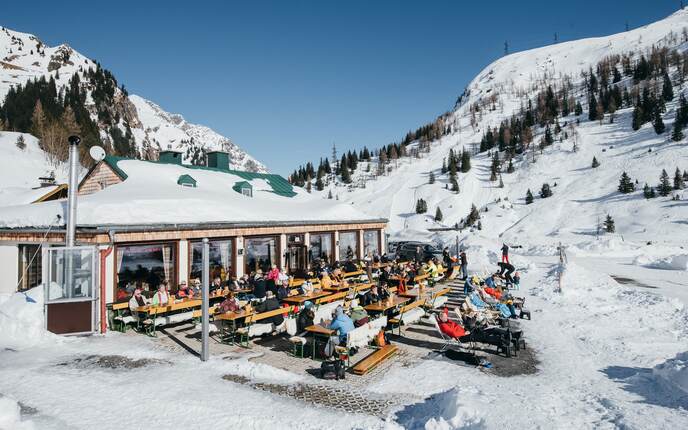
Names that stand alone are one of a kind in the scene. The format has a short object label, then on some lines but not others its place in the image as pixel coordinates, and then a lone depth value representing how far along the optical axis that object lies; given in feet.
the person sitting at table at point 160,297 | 37.70
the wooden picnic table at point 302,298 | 40.06
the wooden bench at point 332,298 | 43.41
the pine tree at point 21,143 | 207.54
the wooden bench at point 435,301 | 41.55
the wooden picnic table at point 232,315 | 32.62
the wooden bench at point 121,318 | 37.22
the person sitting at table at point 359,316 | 30.83
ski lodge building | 40.75
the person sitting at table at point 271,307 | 35.91
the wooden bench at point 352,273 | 57.99
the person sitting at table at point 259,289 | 42.19
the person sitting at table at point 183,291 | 41.24
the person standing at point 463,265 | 64.49
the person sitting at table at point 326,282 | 47.83
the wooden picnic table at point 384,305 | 35.60
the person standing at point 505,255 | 65.16
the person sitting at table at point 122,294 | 40.45
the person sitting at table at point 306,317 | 32.68
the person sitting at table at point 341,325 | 28.63
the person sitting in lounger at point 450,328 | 30.58
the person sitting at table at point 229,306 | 34.83
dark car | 82.58
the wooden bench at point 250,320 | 32.65
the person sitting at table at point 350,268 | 59.77
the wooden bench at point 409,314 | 35.01
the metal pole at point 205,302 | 28.02
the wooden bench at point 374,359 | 26.03
